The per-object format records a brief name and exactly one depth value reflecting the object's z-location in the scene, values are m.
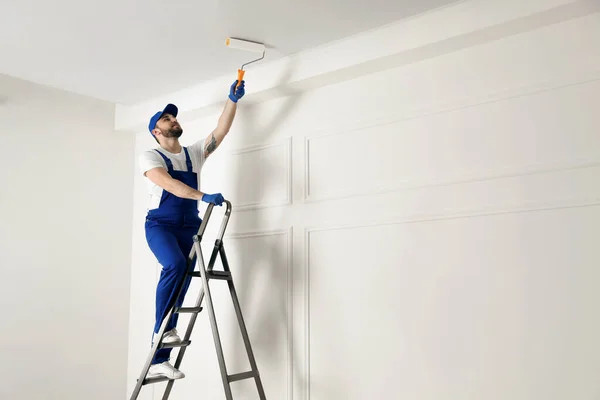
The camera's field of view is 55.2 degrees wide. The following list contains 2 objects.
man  3.24
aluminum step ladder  3.07
